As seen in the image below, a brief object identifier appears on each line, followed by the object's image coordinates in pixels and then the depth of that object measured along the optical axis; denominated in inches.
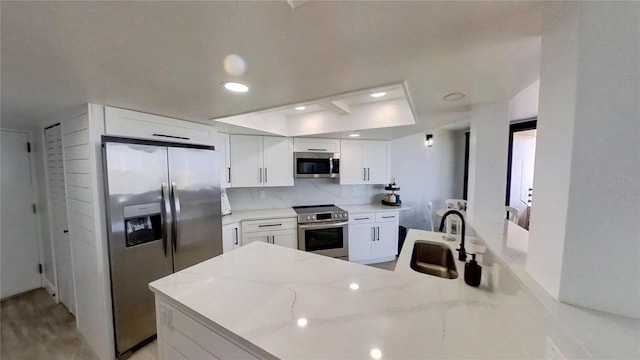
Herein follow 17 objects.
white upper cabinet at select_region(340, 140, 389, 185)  143.1
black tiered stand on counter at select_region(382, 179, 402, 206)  152.9
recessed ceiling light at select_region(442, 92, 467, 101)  61.9
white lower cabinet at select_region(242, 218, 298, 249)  119.9
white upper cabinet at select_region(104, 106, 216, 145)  68.3
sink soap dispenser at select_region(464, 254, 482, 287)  44.8
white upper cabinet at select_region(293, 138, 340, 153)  133.6
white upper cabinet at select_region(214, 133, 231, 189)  114.8
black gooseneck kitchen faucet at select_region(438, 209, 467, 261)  58.6
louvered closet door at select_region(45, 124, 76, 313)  86.7
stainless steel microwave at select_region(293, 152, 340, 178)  133.6
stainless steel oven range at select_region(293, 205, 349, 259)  126.2
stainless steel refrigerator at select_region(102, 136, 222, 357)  67.7
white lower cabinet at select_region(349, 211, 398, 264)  136.3
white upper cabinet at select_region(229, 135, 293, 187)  121.6
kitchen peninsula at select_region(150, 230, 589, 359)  29.4
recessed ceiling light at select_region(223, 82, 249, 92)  52.9
